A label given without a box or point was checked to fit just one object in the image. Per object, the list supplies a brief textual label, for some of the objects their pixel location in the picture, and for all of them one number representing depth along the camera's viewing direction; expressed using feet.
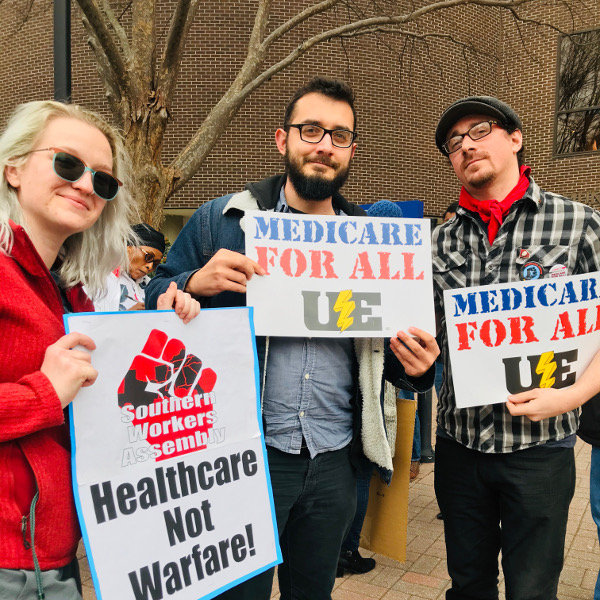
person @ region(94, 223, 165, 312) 12.26
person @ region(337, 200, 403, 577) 10.89
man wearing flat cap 6.81
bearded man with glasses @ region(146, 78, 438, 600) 6.49
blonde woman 4.15
